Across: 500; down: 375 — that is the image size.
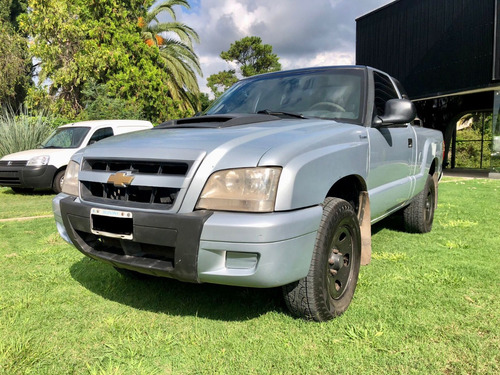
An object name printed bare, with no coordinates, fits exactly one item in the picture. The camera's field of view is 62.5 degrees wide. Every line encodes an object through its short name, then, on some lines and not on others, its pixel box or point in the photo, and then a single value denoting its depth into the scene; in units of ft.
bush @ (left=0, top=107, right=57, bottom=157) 36.24
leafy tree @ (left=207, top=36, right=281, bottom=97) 108.37
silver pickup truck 6.72
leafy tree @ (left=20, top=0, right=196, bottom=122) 50.03
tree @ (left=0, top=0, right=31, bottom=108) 59.88
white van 28.55
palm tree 67.97
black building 44.65
